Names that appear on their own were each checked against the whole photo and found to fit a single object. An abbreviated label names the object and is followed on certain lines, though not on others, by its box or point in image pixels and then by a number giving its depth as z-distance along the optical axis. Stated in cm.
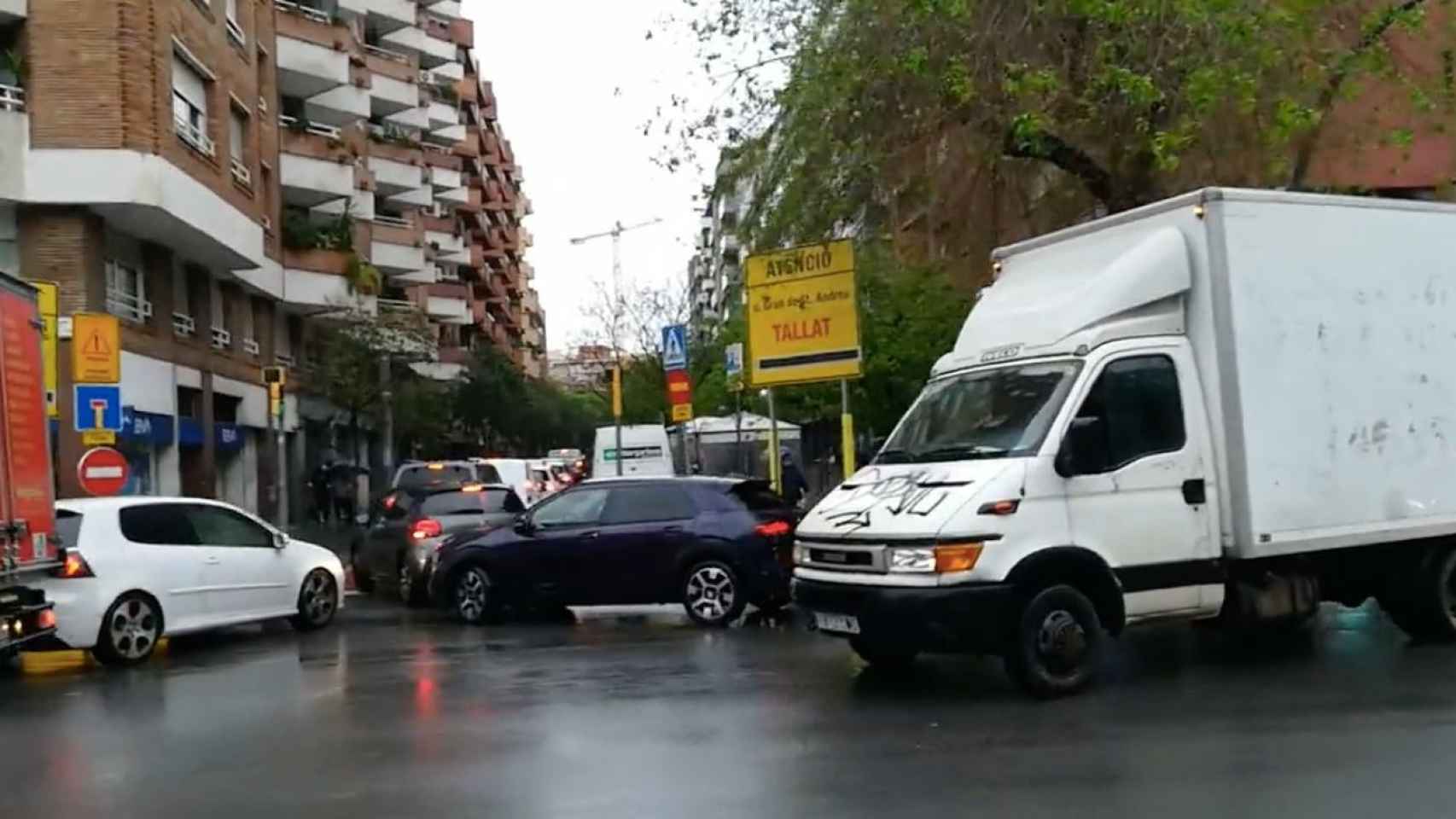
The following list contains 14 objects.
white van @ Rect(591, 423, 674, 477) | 3266
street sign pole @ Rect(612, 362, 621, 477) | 2445
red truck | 1091
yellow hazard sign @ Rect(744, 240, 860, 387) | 1761
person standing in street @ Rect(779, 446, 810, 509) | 2305
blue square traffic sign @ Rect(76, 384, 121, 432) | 1777
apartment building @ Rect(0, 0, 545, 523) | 2512
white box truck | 959
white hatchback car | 1315
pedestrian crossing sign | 2377
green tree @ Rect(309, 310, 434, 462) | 4025
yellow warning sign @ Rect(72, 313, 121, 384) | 1772
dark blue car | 1509
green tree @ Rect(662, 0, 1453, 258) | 1419
